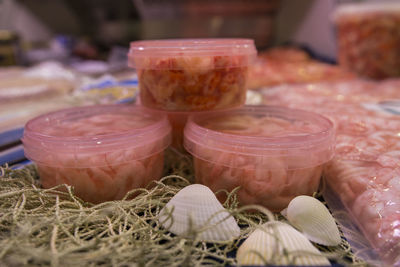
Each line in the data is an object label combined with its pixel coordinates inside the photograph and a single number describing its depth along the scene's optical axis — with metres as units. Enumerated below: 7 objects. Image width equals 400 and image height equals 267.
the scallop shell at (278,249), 0.20
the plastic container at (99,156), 0.27
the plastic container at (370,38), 0.58
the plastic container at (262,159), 0.26
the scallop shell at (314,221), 0.23
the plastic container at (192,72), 0.30
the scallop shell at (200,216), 0.23
